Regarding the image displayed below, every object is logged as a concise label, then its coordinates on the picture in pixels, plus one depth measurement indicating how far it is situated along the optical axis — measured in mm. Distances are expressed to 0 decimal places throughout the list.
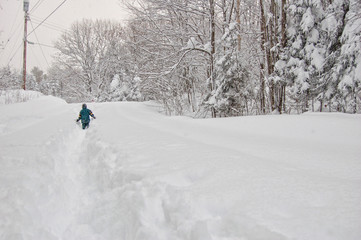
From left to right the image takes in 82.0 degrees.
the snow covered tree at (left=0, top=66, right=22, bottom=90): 14589
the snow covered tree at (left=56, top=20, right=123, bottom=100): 32656
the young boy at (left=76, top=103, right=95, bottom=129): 8992
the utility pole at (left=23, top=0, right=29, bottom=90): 19625
